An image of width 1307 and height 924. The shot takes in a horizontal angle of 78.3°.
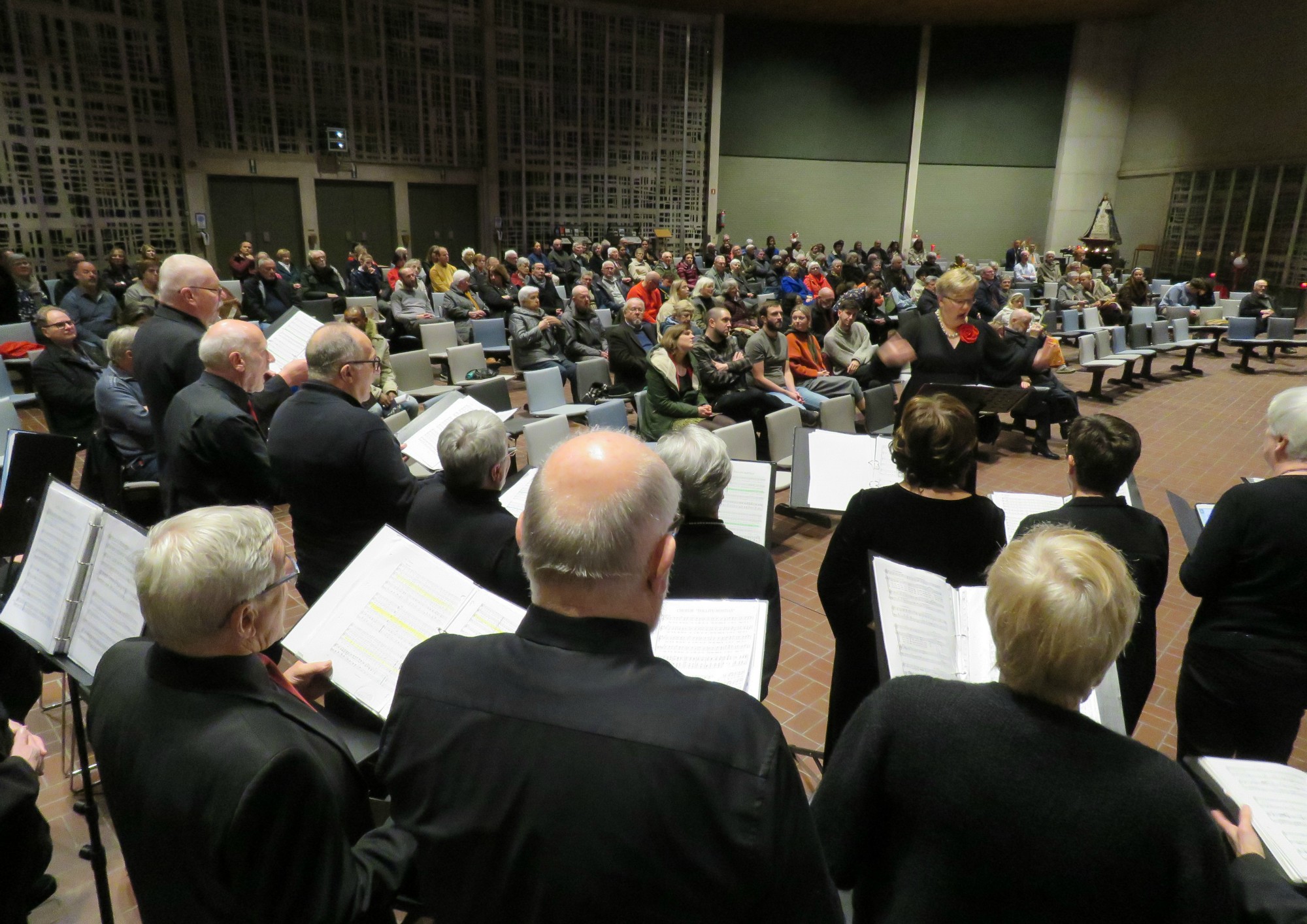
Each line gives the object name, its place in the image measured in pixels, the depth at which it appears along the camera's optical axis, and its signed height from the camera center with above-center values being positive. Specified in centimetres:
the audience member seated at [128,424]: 405 -98
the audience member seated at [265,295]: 976 -81
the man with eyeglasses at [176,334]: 346 -46
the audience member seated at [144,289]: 805 -69
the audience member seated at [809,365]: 729 -112
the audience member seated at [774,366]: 674 -108
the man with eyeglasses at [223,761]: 131 -87
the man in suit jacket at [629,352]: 716 -100
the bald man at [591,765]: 102 -67
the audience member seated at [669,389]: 572 -106
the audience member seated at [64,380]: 505 -98
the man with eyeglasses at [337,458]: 280 -78
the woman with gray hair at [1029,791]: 118 -80
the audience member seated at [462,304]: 959 -86
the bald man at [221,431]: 294 -73
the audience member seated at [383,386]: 621 -124
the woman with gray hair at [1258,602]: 230 -101
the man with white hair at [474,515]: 249 -88
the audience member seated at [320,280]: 1080 -71
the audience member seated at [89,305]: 779 -80
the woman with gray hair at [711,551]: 231 -89
